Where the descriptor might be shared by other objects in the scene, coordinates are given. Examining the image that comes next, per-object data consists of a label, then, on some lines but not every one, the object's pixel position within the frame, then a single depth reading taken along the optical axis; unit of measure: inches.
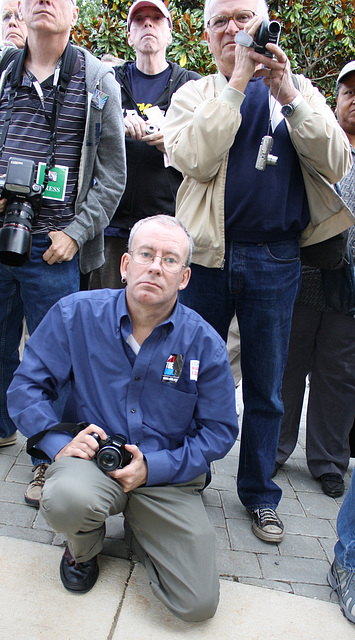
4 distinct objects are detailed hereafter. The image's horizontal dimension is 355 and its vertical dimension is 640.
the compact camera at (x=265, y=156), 88.3
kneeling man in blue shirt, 82.0
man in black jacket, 133.9
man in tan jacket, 89.0
